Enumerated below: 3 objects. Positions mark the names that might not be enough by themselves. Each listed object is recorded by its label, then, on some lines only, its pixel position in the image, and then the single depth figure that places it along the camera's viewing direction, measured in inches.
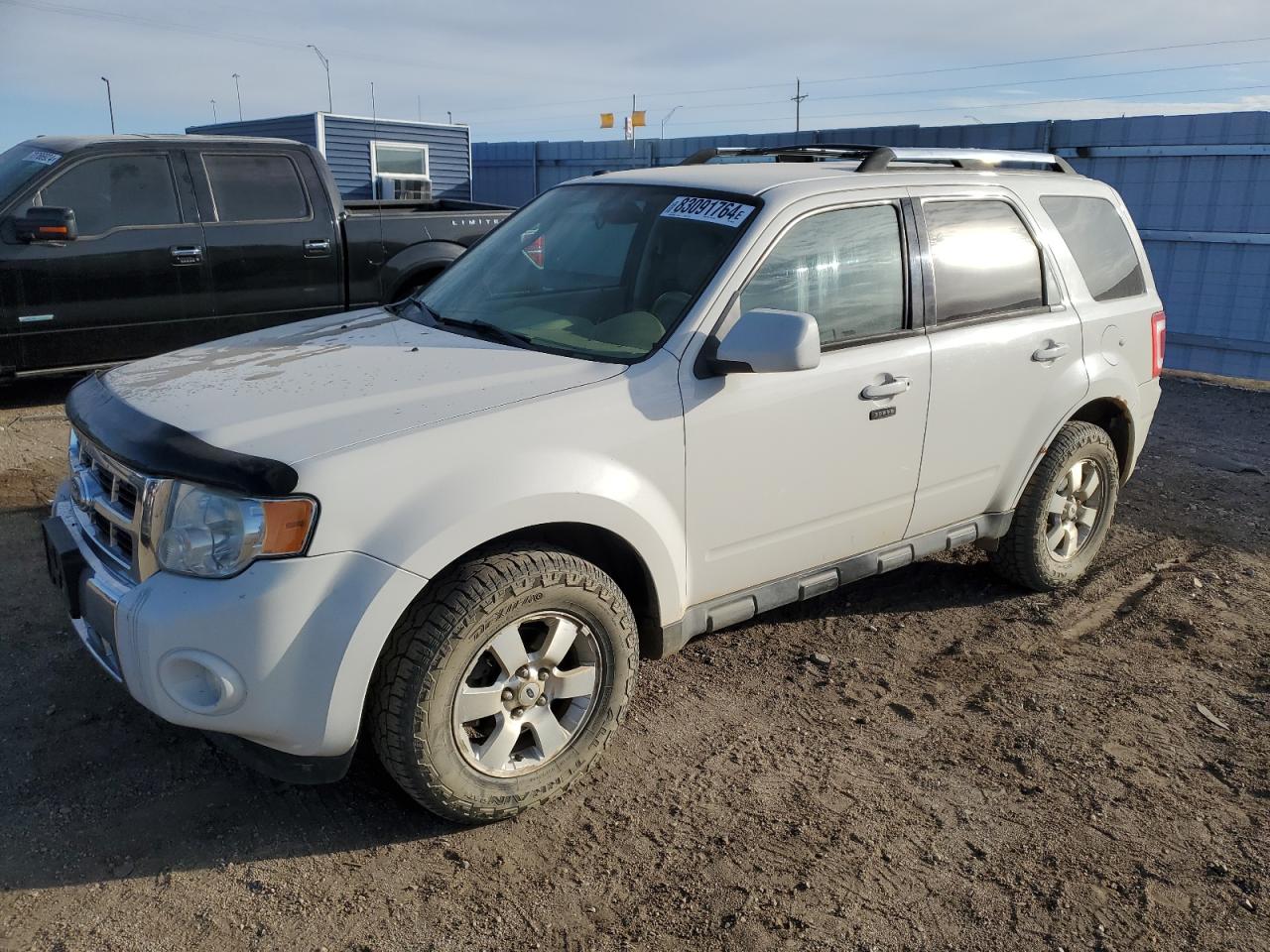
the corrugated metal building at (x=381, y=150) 878.8
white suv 105.5
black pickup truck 283.6
